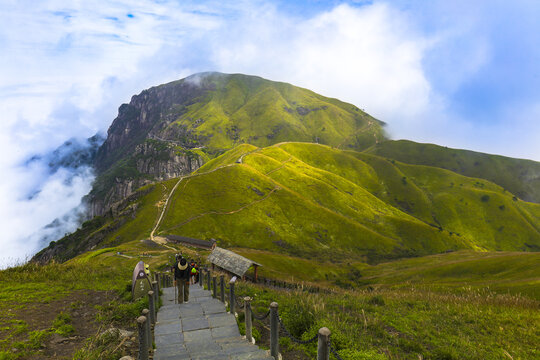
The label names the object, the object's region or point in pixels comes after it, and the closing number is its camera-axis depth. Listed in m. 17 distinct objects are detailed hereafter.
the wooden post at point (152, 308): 11.41
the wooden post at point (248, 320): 10.31
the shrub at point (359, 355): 8.89
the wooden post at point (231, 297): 13.15
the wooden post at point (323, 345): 6.67
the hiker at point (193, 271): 17.72
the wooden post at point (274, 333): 8.78
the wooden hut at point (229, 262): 40.31
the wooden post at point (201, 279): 23.67
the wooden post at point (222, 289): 15.38
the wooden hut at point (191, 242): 72.06
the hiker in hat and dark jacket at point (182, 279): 16.19
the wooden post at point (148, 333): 8.47
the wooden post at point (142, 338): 7.79
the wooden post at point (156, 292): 14.20
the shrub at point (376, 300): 18.41
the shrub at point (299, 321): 11.42
